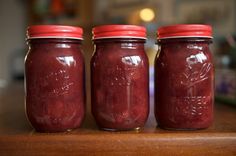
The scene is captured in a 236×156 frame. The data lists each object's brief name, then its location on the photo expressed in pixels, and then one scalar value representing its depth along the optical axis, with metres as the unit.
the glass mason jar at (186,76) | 0.51
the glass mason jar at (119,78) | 0.50
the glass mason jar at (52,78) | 0.49
